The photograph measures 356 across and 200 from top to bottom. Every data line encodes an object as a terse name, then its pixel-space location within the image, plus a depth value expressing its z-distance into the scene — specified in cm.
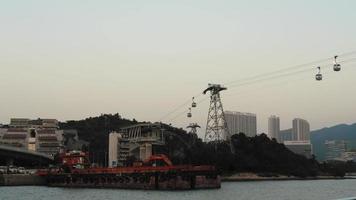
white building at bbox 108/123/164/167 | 12912
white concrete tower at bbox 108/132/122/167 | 13726
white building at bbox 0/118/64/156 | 19694
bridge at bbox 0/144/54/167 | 14436
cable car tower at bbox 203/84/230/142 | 11888
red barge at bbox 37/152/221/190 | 7738
